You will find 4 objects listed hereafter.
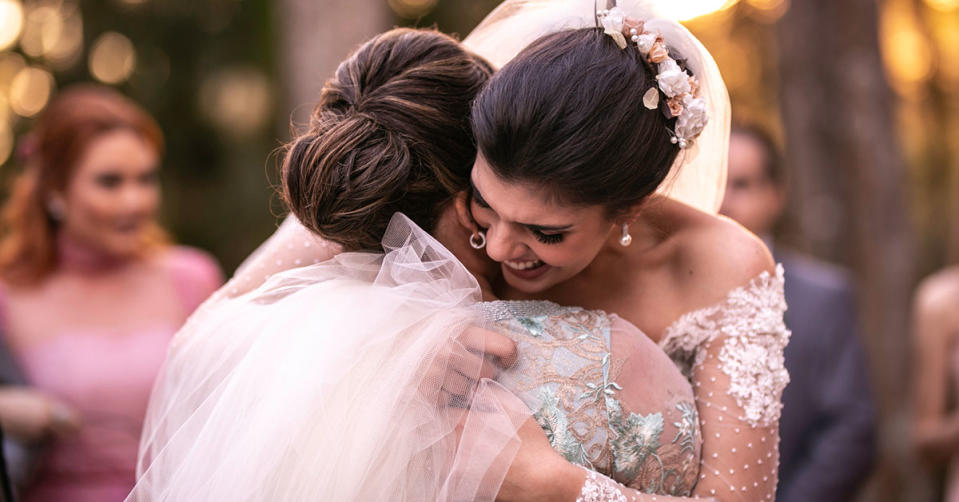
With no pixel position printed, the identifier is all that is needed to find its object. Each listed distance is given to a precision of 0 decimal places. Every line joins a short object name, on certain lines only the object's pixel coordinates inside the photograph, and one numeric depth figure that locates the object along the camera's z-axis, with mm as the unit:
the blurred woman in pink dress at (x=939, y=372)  4352
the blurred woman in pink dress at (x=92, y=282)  3967
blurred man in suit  3961
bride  1729
